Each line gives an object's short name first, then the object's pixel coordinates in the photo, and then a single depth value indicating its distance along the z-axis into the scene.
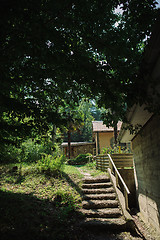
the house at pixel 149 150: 2.54
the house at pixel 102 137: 22.22
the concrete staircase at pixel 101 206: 5.48
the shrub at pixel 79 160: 21.06
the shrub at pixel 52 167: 9.10
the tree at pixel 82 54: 2.69
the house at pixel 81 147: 28.03
